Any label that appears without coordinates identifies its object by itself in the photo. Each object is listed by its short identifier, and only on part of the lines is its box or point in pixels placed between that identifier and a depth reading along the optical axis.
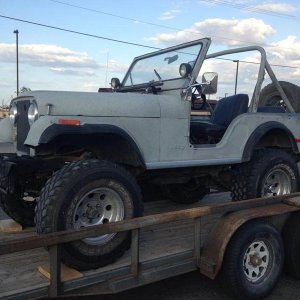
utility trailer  2.99
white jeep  3.58
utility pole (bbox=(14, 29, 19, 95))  36.25
